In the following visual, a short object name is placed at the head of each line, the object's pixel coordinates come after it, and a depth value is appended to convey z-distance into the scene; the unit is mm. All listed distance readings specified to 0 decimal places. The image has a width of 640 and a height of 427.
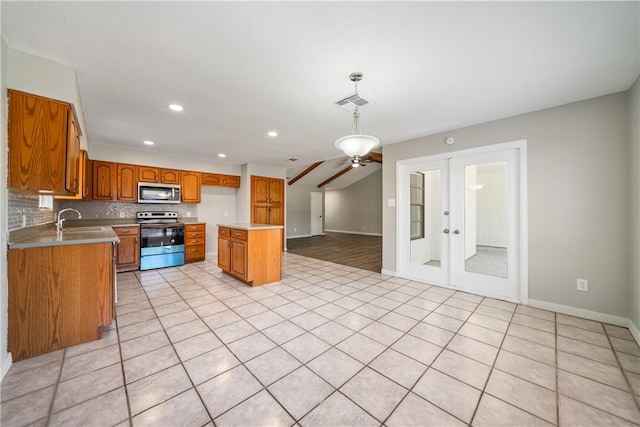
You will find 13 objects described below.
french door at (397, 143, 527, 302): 3109
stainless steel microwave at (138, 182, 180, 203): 4801
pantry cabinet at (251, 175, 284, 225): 6352
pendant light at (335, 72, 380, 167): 2254
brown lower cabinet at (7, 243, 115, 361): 1863
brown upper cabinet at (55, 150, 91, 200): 3415
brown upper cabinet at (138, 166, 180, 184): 4879
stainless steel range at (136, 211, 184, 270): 4559
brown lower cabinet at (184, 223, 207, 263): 5121
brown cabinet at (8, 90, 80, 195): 1815
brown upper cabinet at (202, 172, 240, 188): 5844
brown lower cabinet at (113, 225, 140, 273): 4336
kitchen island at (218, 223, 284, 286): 3688
